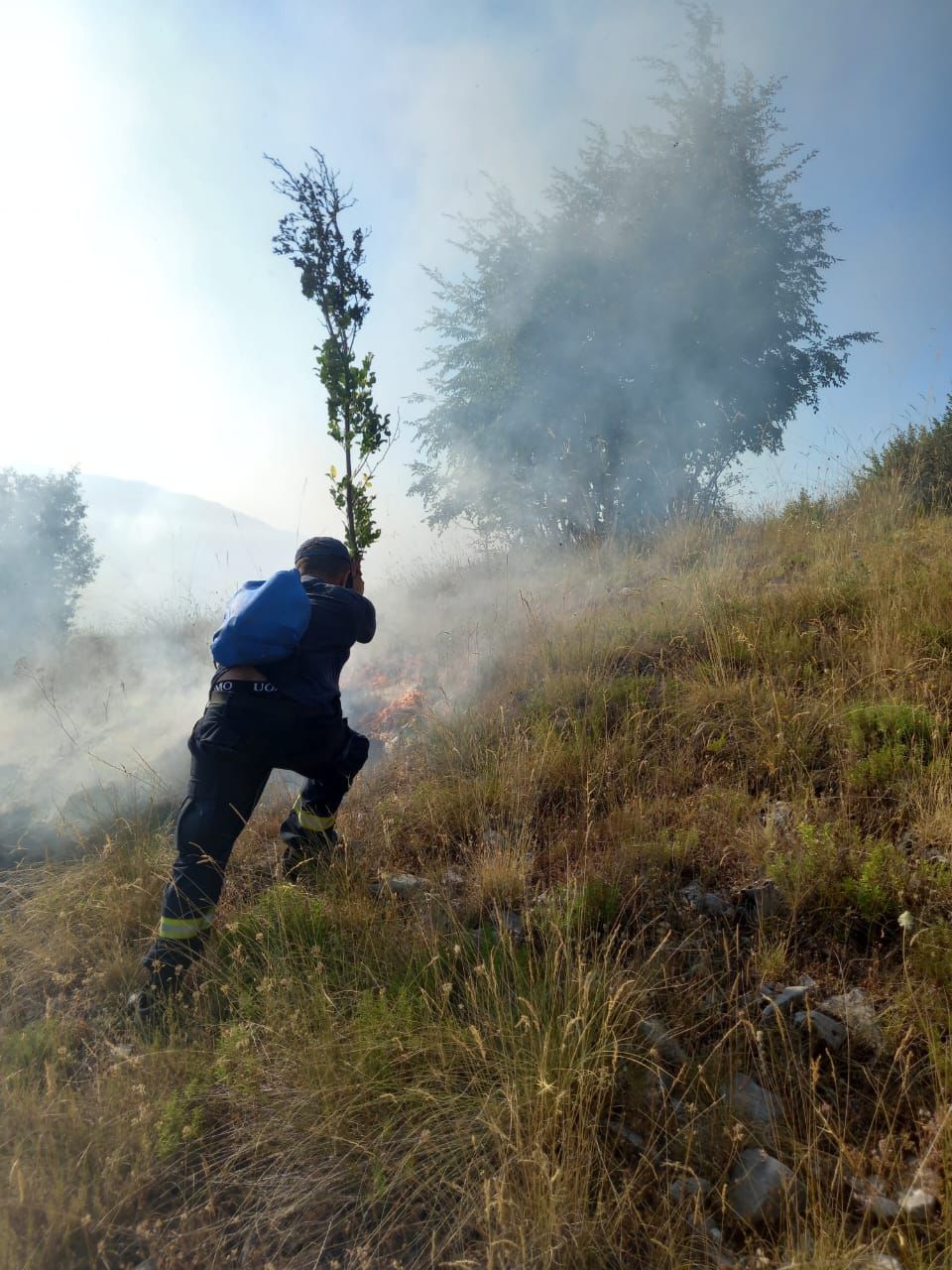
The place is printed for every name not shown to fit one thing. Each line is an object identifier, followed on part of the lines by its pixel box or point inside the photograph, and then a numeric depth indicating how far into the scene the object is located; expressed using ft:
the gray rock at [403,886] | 10.04
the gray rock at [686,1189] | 5.56
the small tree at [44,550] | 48.34
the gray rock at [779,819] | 9.23
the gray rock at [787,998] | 7.13
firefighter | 9.21
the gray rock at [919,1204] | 5.18
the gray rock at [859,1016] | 6.69
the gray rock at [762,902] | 8.32
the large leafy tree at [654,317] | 34.09
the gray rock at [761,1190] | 5.45
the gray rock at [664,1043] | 6.82
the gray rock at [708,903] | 8.56
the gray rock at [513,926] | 8.41
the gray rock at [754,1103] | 6.16
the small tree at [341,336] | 13.05
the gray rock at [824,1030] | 6.79
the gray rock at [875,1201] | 5.25
